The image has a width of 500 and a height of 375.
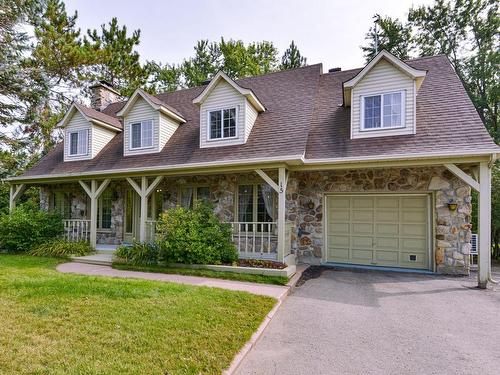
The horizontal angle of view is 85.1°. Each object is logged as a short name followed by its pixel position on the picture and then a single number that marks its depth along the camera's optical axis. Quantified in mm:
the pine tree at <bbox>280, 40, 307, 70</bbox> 21469
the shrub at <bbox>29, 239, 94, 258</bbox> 8967
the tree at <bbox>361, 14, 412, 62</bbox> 18484
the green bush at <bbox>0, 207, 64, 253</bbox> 9453
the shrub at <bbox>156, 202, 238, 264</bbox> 7160
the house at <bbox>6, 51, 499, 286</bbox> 7117
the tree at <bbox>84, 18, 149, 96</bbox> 18467
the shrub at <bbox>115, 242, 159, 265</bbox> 7738
